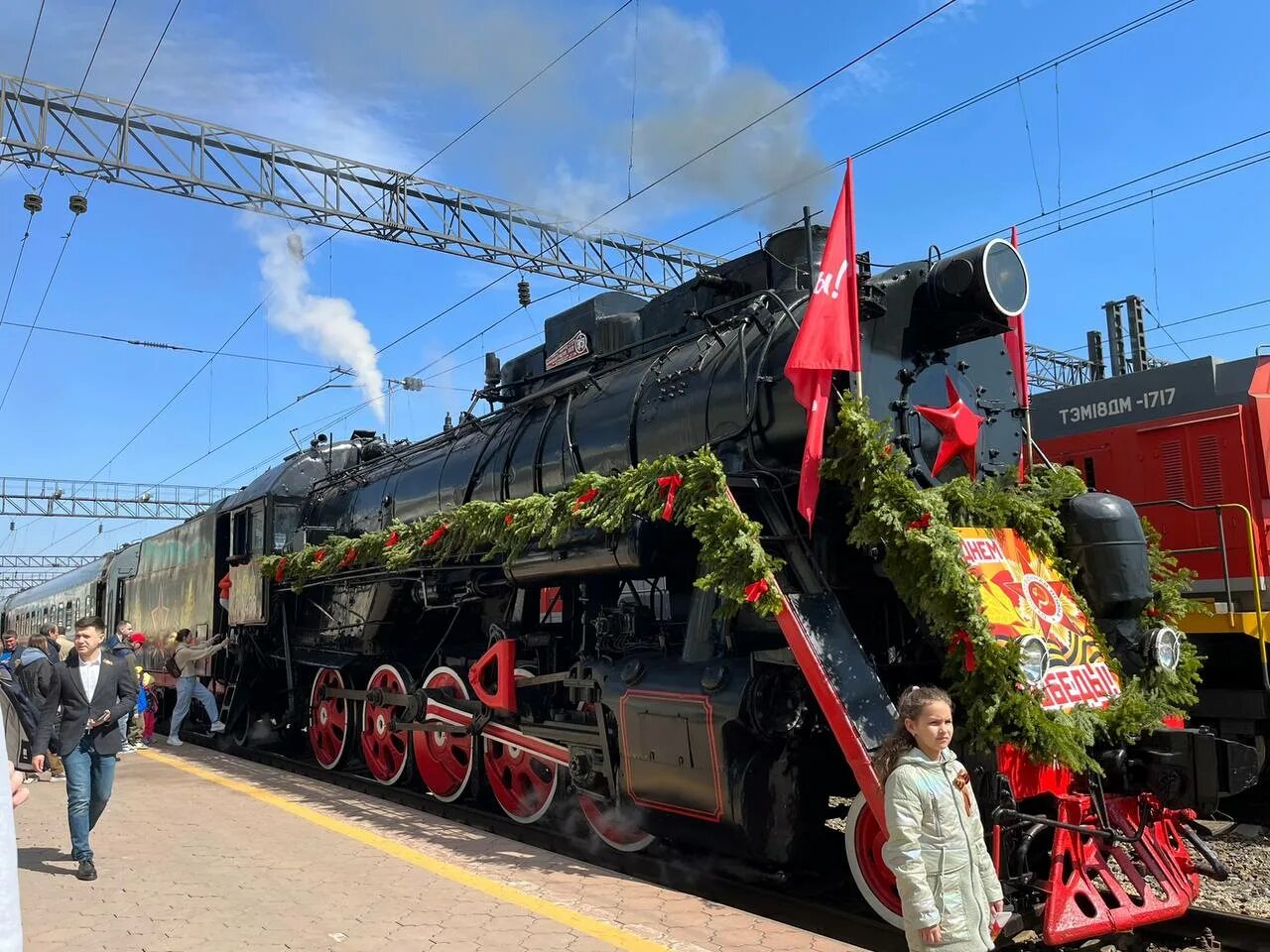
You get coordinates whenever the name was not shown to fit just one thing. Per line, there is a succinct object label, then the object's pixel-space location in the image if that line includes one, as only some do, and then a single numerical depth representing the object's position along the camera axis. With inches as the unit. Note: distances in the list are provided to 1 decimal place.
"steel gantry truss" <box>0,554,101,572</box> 2519.7
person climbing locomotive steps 465.1
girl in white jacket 106.4
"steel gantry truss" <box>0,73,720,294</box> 461.1
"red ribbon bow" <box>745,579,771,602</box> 179.0
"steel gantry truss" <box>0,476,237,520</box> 1512.1
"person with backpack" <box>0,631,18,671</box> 462.7
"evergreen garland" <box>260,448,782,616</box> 183.5
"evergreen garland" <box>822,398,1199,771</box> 163.6
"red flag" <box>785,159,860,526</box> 186.2
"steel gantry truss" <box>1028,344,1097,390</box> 1070.6
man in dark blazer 211.8
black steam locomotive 173.6
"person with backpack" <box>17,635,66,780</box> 215.3
